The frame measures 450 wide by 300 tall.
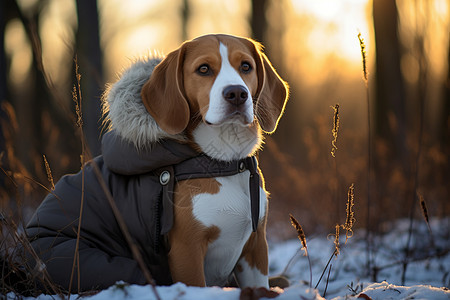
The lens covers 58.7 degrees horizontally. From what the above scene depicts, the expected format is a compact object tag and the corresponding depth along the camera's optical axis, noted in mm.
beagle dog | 2346
